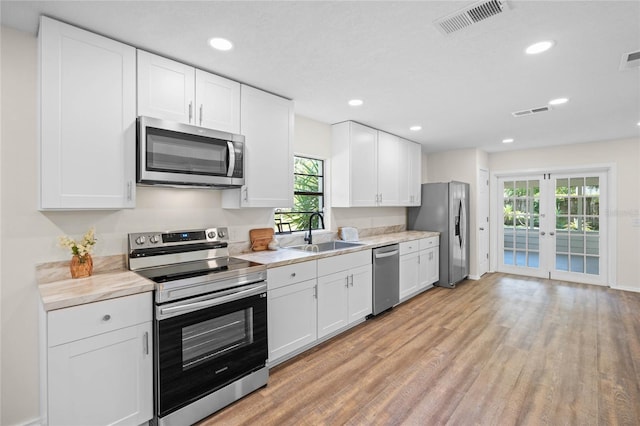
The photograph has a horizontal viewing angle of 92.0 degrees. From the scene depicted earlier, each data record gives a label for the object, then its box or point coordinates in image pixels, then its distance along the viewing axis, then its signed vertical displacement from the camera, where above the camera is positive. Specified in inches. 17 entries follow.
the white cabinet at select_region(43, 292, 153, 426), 61.1 -31.9
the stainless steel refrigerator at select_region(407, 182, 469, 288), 203.2 -6.2
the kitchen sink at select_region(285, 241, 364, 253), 143.1 -16.1
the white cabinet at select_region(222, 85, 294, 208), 107.6 +22.4
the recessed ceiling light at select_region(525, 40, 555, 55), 81.0 +44.5
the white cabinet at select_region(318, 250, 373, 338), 117.7 -32.1
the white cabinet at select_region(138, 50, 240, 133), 84.0 +35.3
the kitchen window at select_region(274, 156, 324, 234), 142.9 +7.2
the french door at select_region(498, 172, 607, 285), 208.1 -10.4
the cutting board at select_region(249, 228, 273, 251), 122.6 -10.1
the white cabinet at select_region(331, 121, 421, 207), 154.7 +24.8
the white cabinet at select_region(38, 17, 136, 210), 69.7 +22.6
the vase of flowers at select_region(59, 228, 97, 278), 76.3 -10.3
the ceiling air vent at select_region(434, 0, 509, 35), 66.0 +44.5
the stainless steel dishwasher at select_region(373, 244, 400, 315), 145.5 -32.0
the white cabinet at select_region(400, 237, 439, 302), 169.3 -31.6
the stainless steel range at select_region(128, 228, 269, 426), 72.8 -29.3
